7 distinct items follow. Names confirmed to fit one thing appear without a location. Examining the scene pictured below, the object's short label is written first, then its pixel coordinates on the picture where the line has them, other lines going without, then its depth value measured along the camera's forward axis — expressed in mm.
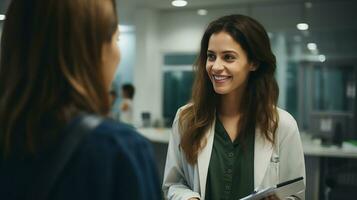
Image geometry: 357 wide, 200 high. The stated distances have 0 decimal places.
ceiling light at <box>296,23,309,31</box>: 6654
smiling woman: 1436
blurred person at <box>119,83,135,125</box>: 7152
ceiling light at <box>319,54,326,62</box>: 6724
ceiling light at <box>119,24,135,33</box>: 8578
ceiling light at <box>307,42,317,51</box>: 6754
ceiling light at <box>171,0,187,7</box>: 6797
